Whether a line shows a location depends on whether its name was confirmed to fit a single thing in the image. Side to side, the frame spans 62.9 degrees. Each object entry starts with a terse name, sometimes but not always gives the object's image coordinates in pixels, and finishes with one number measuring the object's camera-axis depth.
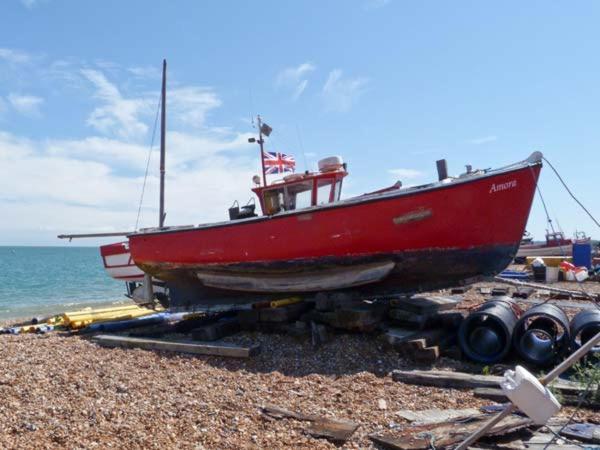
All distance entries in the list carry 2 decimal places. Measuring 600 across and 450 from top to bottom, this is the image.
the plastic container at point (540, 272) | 16.27
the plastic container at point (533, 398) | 2.43
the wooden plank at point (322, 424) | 4.03
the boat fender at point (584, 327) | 5.84
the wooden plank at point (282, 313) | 7.94
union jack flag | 10.38
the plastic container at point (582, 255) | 18.70
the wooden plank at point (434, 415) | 4.29
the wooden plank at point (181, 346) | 6.87
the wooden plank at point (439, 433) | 3.69
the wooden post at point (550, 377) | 2.46
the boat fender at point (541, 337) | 6.04
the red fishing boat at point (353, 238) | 7.27
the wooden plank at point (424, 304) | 7.46
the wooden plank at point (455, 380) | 4.94
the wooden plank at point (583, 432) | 3.66
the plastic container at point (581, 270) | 14.53
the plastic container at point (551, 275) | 16.08
